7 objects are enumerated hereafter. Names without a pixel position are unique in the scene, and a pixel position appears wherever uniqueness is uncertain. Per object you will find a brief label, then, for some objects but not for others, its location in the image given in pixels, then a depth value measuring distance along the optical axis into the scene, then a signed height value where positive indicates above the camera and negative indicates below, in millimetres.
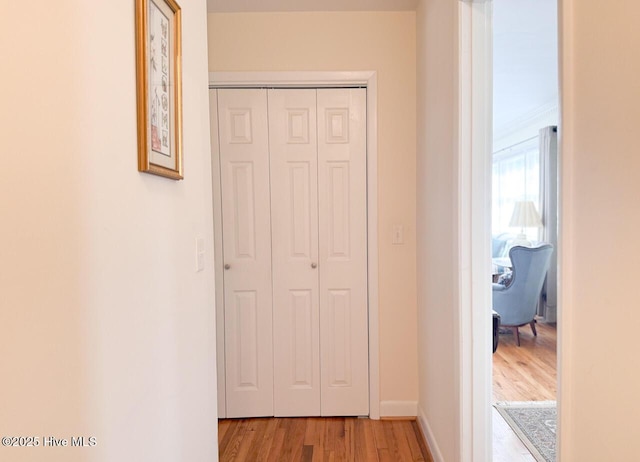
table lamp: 4207 +36
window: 4734 +626
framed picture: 873 +393
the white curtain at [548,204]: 4109 +198
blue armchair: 3178 -673
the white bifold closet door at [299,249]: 2195 -183
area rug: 1921 -1312
